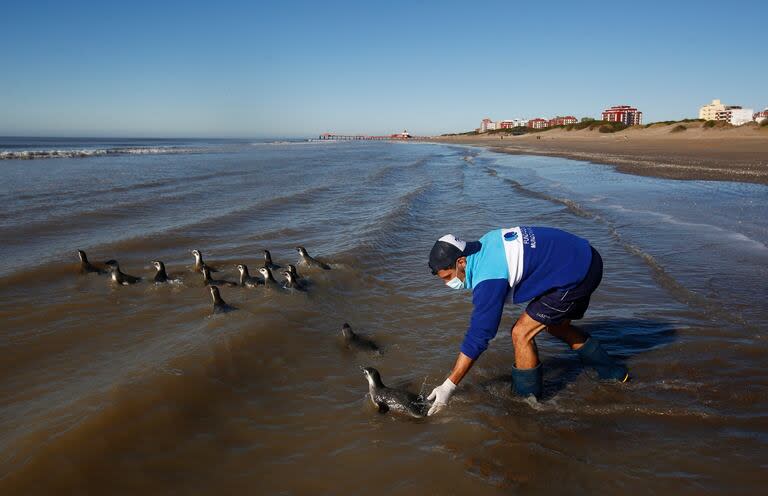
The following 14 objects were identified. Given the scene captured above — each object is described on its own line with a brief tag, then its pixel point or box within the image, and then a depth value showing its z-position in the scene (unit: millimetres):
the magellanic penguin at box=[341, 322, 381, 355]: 6414
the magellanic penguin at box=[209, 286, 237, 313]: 7766
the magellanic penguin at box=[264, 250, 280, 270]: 10272
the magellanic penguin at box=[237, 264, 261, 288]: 9172
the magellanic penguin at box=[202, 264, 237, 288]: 9273
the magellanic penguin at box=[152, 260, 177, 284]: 9328
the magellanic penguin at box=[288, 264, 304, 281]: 9049
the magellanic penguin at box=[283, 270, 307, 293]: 8969
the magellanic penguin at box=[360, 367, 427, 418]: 4805
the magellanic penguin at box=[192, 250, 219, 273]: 10203
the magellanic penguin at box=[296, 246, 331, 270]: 10297
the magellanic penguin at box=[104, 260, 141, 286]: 9188
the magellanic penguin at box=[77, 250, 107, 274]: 9906
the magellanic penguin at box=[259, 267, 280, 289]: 9016
